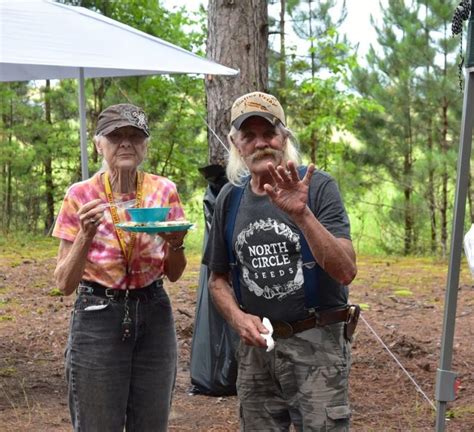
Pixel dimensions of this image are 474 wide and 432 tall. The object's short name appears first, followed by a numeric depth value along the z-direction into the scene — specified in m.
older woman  2.93
